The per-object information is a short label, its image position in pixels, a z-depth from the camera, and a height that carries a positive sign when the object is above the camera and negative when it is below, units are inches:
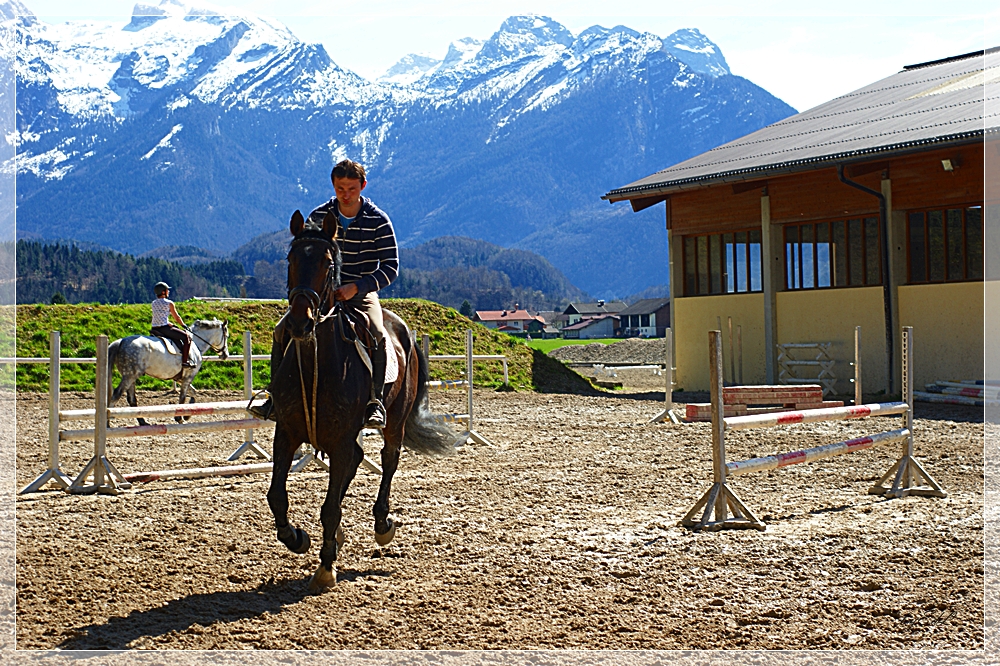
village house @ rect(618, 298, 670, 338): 5324.8 +215.9
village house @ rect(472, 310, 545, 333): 6530.5 +257.4
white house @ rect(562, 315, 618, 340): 5900.6 +170.5
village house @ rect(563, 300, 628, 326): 6407.5 +309.1
